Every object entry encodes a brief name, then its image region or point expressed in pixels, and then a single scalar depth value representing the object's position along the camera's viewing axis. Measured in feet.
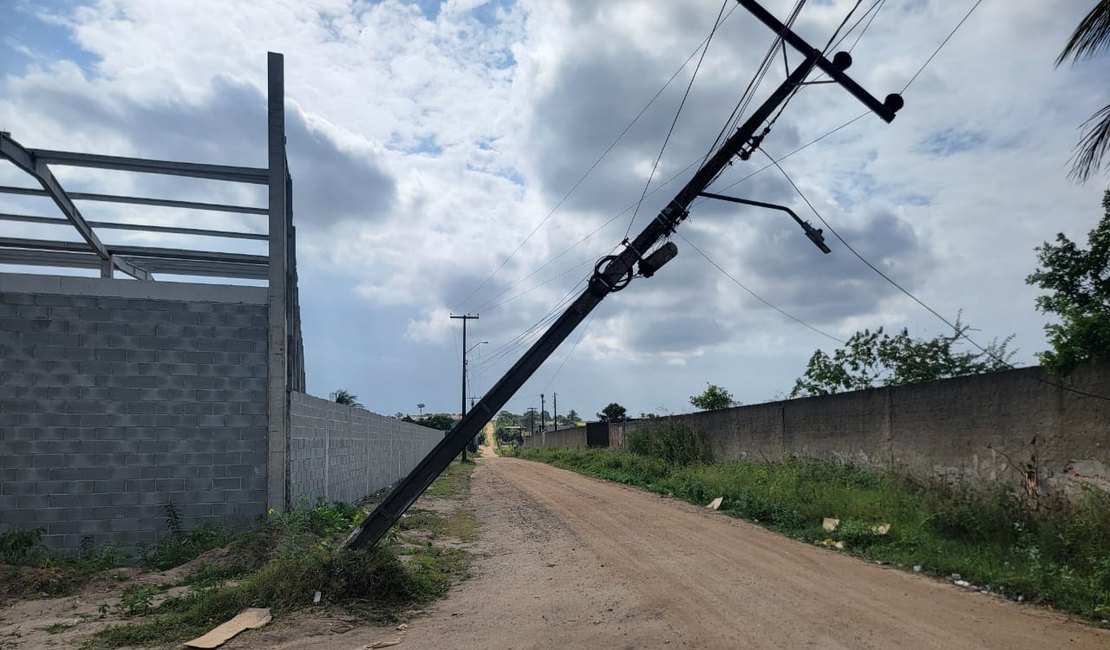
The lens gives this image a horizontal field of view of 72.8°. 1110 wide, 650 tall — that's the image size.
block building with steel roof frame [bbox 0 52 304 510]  37.73
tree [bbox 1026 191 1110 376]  32.09
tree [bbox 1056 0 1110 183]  25.43
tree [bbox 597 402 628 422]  287.69
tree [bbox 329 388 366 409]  163.63
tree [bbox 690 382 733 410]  125.59
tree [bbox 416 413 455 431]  226.77
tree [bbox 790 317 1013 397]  63.77
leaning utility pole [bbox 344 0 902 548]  29.55
